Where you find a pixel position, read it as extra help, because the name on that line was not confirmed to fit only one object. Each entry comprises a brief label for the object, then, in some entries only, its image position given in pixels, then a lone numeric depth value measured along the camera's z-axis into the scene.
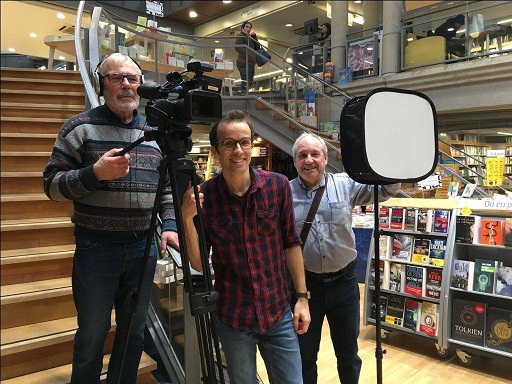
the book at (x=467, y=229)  2.91
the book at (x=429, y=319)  3.05
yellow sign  3.89
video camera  0.99
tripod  1.03
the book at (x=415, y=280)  3.15
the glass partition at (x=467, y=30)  5.66
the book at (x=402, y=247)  3.29
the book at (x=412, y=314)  3.15
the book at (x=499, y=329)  2.74
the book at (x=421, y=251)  3.17
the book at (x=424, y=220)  3.17
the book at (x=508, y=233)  2.76
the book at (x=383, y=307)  3.37
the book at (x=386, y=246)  3.40
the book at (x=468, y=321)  2.84
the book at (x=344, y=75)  7.25
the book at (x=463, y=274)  2.91
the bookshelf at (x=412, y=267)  3.08
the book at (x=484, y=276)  2.85
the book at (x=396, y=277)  3.28
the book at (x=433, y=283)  3.08
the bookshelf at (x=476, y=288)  2.80
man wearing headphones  1.33
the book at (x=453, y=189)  4.10
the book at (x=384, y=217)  3.45
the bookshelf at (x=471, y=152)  5.90
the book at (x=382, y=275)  3.39
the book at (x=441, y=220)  3.08
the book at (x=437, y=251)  3.08
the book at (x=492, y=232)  2.81
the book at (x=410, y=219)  3.28
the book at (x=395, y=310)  3.26
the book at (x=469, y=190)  3.68
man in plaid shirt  1.24
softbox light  1.25
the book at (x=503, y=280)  2.75
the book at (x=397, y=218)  3.35
